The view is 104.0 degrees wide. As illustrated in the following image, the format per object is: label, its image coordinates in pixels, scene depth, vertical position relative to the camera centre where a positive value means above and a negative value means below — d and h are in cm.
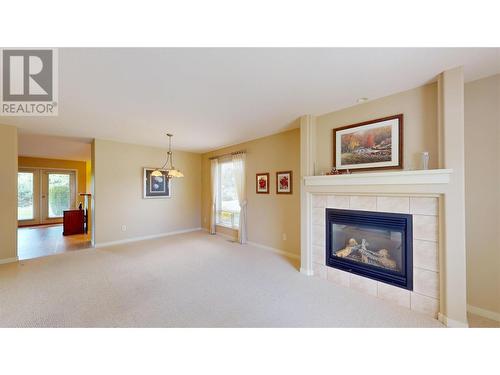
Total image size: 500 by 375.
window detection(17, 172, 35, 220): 706 -28
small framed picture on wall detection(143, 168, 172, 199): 520 +8
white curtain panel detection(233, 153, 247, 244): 472 -2
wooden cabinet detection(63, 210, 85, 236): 564 -99
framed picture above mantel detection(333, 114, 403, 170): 236 +56
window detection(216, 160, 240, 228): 520 -31
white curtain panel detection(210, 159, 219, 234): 560 -7
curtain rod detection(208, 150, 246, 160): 482 +89
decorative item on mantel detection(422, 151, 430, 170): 207 +28
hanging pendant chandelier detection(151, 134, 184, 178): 425 +75
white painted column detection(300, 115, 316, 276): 306 +21
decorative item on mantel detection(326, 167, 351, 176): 281 +22
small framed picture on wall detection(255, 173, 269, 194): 436 +10
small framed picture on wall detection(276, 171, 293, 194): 389 +10
